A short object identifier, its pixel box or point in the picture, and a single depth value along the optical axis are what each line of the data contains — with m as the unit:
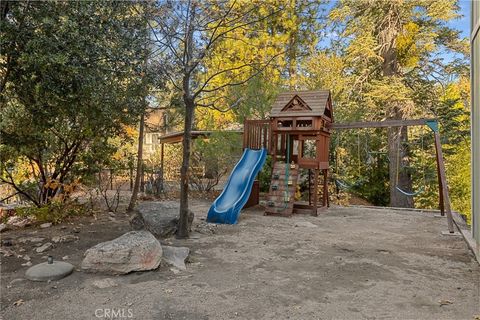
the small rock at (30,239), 4.96
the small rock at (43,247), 4.53
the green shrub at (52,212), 6.14
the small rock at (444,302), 3.02
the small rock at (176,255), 4.04
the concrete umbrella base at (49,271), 3.53
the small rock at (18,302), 2.99
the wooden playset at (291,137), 7.88
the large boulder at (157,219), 5.36
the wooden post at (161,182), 10.62
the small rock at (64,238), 4.97
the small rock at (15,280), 3.46
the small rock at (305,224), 6.52
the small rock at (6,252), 4.34
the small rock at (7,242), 4.75
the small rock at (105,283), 3.39
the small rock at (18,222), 5.95
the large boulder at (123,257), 3.69
